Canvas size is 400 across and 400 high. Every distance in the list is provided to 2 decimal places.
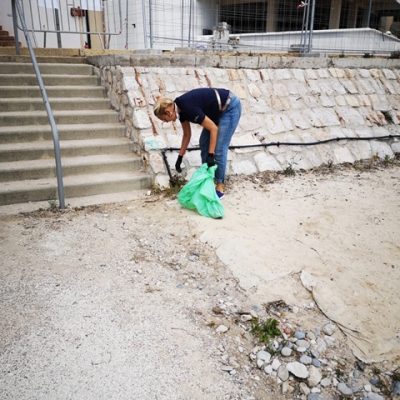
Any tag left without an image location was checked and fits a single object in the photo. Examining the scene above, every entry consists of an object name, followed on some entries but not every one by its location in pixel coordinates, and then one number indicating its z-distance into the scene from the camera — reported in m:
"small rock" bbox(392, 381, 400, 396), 2.14
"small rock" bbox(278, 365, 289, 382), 2.22
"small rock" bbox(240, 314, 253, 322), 2.64
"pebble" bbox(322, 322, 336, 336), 2.55
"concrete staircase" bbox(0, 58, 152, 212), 4.50
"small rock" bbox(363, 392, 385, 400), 2.10
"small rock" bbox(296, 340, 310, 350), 2.43
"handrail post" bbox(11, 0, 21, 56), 5.96
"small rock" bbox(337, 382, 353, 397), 2.13
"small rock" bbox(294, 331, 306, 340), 2.50
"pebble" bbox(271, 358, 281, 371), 2.29
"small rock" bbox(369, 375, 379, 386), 2.21
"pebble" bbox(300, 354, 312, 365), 2.31
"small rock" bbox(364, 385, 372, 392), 2.16
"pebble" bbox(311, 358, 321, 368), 2.30
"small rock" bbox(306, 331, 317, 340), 2.50
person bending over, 3.69
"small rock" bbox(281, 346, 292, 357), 2.36
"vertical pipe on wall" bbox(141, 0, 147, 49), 6.50
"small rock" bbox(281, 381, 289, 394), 2.15
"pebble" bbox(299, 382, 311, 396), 2.14
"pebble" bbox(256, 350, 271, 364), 2.32
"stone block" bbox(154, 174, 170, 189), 4.77
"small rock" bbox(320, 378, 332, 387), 2.19
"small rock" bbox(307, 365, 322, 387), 2.19
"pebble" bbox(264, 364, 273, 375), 2.25
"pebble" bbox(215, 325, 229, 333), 2.53
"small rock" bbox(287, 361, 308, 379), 2.22
